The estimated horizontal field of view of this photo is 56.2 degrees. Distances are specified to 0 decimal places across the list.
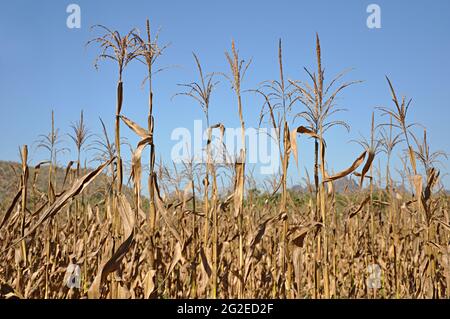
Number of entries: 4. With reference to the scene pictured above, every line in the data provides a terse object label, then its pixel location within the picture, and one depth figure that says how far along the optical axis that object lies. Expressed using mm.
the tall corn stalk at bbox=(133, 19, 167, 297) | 2828
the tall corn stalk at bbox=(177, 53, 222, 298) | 3137
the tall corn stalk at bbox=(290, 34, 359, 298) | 3109
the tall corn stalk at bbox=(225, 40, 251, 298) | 3359
